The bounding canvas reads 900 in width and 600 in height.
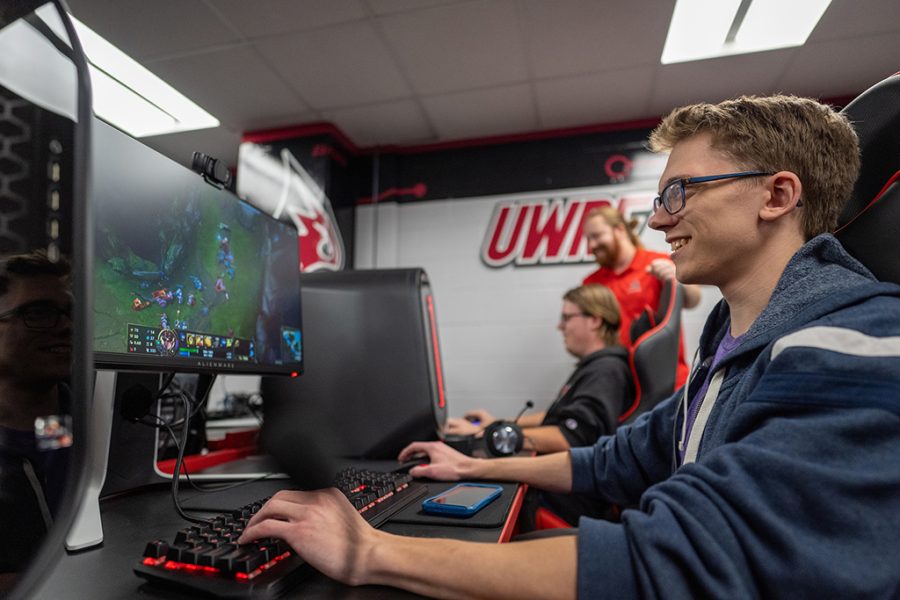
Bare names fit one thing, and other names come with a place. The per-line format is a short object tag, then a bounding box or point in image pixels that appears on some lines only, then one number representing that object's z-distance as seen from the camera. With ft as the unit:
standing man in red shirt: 8.67
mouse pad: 2.21
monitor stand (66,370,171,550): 2.23
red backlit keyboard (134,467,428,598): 1.50
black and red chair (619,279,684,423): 5.61
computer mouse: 3.37
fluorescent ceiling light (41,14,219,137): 9.00
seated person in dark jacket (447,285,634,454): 4.99
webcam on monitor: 2.84
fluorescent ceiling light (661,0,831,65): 8.07
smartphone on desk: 2.28
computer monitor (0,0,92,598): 1.14
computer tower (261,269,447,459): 3.90
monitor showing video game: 2.17
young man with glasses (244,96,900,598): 1.47
